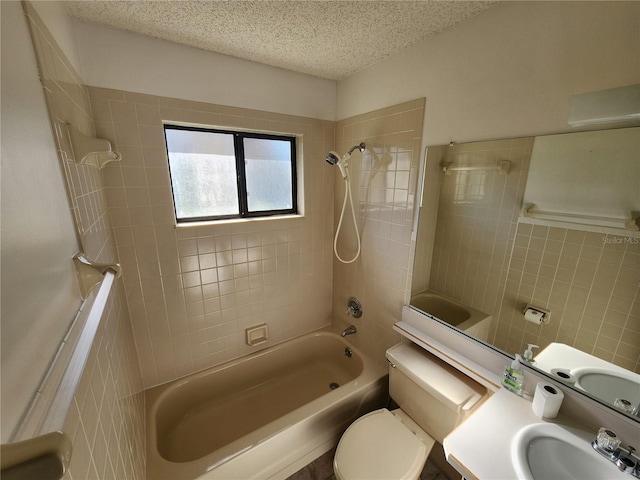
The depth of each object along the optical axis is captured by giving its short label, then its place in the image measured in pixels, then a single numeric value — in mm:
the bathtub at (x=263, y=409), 1336
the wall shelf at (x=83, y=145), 831
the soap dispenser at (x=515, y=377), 1088
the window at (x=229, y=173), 1652
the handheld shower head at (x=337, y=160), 1691
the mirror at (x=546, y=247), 895
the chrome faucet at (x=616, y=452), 801
